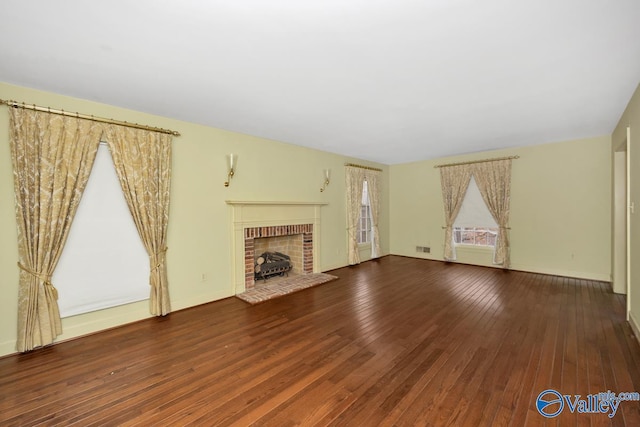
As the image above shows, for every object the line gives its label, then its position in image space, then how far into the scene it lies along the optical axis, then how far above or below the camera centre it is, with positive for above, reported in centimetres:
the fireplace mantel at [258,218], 406 -14
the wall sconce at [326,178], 549 +64
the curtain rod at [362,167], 604 +101
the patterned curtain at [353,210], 598 -3
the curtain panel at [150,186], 305 +32
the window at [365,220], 654 -29
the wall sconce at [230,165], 389 +69
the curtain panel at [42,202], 250 +12
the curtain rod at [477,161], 535 +99
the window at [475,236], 576 -66
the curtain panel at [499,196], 538 +22
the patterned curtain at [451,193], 593 +34
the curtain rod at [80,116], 247 +103
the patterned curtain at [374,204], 654 +11
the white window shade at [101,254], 278 -47
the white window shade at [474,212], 574 -12
